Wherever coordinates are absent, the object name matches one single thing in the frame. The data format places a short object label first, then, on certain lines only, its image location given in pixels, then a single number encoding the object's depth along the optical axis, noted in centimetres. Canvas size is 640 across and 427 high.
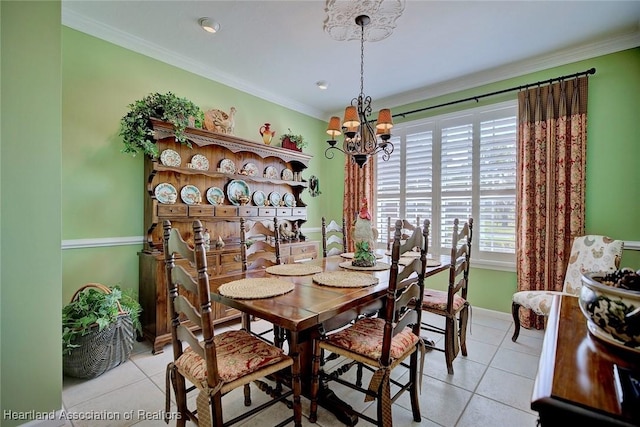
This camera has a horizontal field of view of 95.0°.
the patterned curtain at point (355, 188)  440
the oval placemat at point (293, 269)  206
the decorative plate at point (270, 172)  394
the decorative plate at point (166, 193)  285
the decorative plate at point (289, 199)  416
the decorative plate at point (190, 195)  308
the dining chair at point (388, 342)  150
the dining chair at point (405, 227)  326
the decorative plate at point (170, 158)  290
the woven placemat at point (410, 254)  294
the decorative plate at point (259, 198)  380
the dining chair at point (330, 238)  301
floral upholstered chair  252
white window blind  337
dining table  133
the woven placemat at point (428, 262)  245
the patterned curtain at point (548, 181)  288
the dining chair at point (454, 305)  224
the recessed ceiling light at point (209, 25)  249
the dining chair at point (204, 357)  127
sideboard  55
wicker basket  212
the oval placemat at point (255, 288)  156
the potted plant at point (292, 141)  407
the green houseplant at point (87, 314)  209
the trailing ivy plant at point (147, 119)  254
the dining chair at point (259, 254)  221
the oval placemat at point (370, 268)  219
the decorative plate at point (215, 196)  331
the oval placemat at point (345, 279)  176
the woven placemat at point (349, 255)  282
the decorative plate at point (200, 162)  315
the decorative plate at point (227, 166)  342
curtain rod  286
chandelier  233
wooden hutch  267
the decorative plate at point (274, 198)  398
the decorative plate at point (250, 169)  368
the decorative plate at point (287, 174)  416
